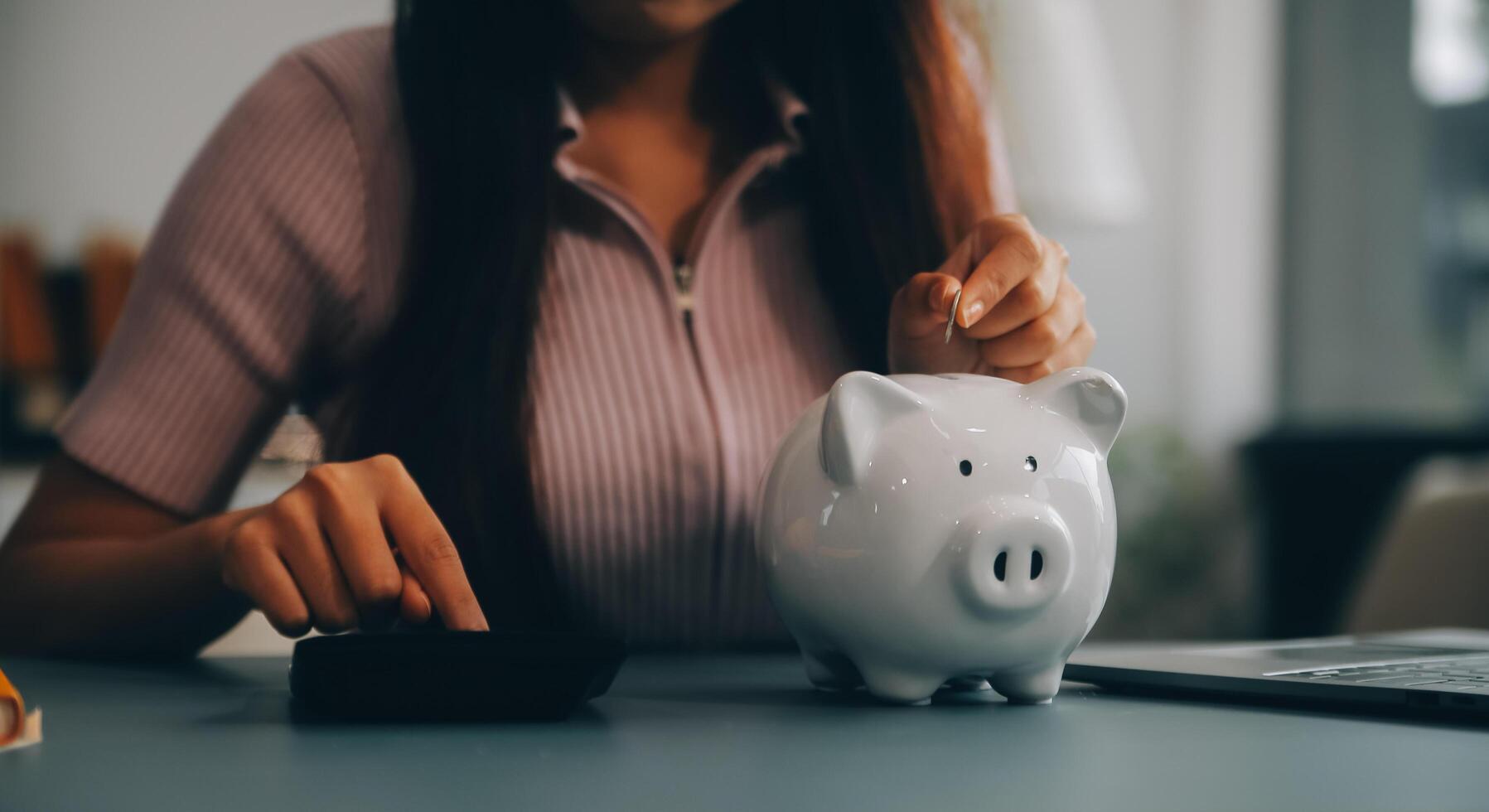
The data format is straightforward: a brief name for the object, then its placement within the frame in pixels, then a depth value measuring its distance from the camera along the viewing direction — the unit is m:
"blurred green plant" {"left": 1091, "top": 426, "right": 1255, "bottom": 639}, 3.03
